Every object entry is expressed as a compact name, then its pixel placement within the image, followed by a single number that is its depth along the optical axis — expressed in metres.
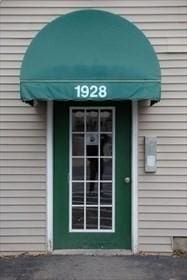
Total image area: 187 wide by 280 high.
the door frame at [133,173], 8.37
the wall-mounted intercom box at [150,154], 8.30
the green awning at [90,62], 7.48
